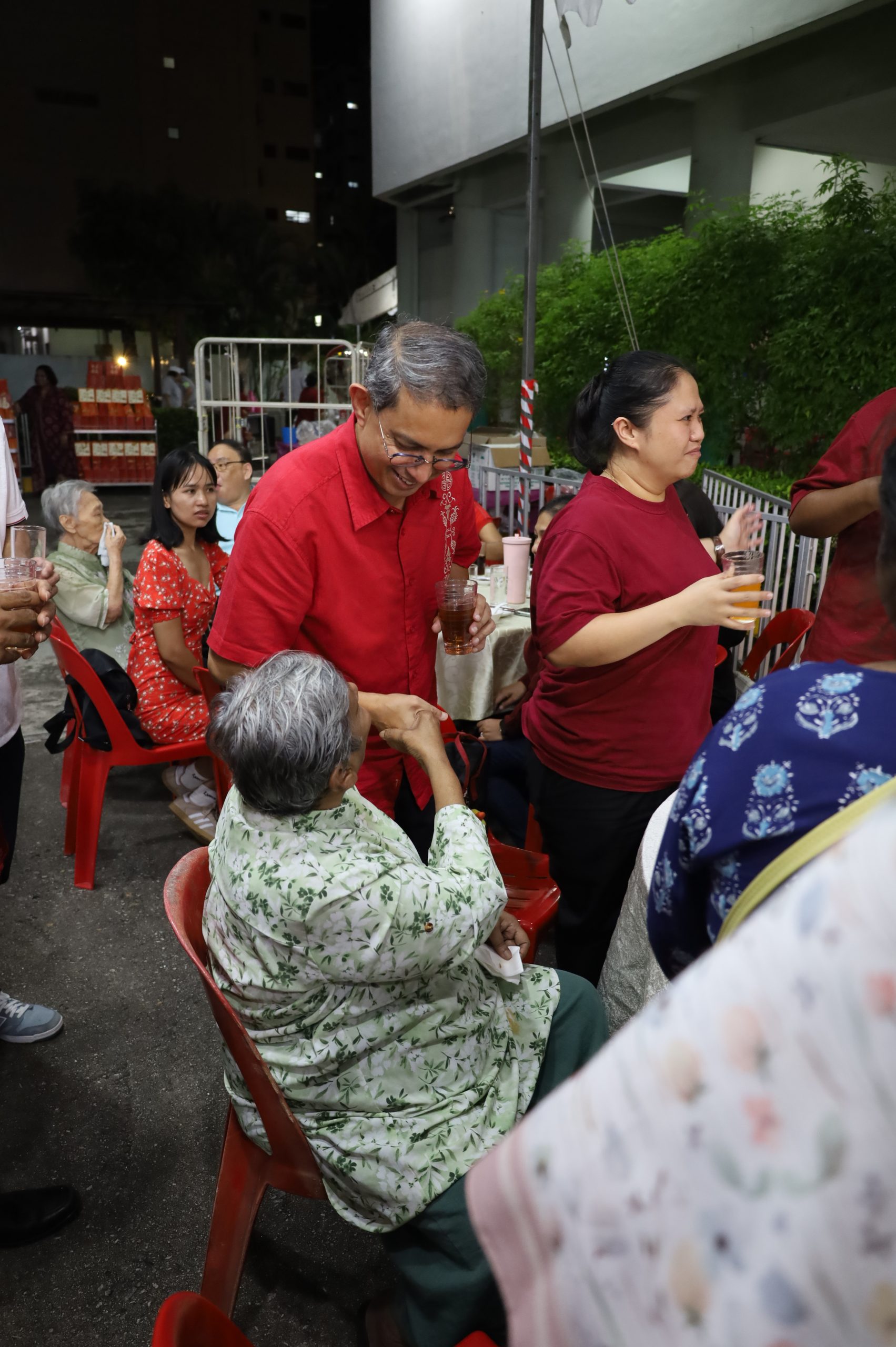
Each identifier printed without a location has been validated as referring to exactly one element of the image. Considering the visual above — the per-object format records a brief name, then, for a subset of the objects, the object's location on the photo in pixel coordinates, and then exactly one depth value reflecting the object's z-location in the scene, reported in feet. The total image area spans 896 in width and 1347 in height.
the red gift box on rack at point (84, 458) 43.60
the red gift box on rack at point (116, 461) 44.65
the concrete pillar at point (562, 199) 33.06
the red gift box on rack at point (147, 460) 45.12
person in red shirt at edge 6.89
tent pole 17.90
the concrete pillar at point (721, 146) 23.61
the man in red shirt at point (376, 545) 5.29
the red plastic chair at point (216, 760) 9.26
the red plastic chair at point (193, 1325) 2.51
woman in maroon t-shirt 5.83
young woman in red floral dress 11.28
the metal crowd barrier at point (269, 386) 22.06
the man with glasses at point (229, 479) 15.64
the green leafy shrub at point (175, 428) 49.03
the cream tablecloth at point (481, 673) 11.94
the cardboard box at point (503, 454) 26.07
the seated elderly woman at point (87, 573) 12.74
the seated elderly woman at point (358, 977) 4.26
